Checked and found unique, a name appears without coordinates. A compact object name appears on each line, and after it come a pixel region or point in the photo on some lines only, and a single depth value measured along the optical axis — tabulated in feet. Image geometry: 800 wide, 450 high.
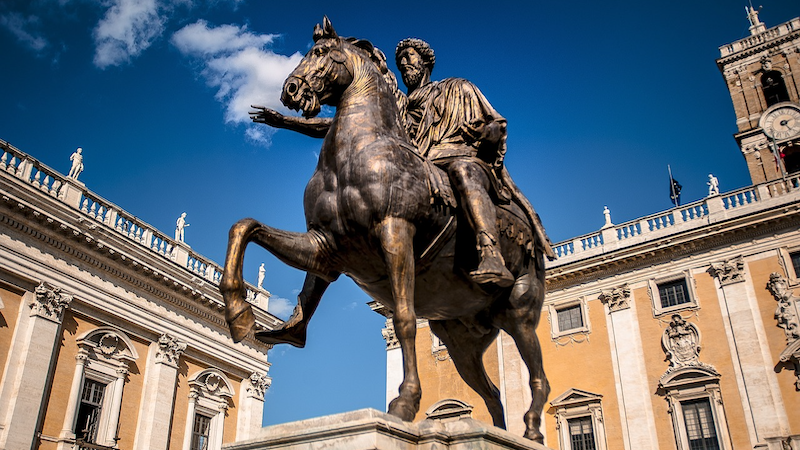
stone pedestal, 10.36
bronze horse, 12.95
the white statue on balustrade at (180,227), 85.76
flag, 128.77
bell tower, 119.96
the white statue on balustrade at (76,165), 72.59
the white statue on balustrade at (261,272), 99.75
